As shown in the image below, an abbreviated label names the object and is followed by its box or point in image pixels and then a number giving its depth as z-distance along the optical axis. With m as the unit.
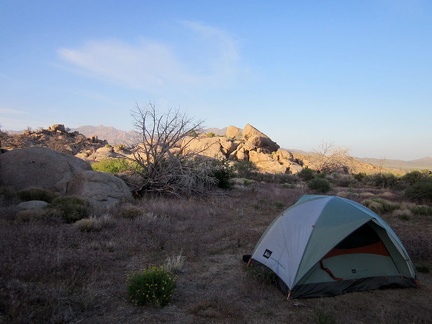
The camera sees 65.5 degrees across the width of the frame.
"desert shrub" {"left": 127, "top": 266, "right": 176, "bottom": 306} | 4.85
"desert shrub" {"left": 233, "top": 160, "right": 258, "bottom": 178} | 29.06
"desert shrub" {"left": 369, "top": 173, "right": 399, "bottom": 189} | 25.30
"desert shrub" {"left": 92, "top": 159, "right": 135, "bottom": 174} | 20.19
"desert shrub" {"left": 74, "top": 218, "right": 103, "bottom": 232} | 8.42
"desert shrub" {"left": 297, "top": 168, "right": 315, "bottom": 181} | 30.20
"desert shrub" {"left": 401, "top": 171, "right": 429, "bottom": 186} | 24.73
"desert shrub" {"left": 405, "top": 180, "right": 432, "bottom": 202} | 17.23
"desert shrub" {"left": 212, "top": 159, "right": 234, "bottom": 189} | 18.03
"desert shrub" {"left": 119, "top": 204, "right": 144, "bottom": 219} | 10.29
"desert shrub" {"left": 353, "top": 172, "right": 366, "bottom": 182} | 29.28
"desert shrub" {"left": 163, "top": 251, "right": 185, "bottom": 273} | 6.20
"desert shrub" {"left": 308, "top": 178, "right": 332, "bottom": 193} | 20.46
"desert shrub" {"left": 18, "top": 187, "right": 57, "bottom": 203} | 11.35
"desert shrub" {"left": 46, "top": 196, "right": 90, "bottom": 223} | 9.30
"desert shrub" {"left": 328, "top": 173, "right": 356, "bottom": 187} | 27.38
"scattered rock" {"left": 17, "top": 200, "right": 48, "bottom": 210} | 9.72
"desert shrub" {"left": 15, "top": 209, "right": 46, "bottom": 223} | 8.53
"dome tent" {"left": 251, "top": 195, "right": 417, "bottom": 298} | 5.66
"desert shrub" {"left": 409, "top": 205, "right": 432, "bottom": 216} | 13.41
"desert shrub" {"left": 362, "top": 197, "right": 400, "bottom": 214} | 13.83
